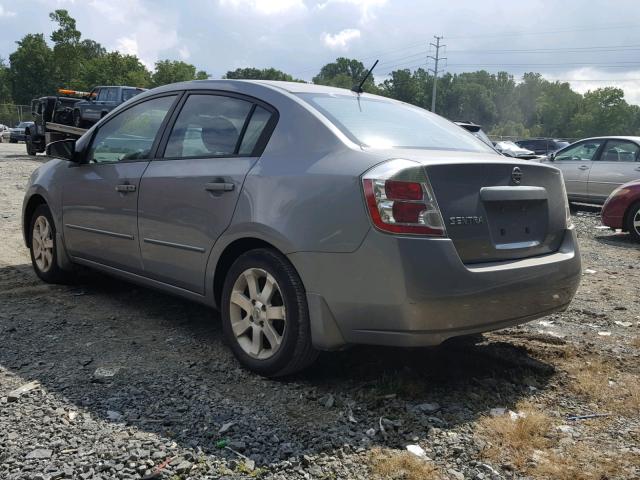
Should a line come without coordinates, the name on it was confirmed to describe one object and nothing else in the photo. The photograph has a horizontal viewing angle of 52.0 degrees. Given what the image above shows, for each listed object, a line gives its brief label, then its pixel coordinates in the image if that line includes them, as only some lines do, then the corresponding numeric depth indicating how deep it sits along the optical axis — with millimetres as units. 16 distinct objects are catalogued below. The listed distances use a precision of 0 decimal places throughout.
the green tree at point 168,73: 74950
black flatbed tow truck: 18281
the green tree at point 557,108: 117000
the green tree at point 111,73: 72725
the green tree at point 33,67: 73812
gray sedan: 3133
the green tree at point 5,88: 80125
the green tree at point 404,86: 110831
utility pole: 83181
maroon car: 9500
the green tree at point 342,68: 139375
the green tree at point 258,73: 105562
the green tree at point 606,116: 100688
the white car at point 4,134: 45175
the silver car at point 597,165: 12281
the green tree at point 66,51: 69000
